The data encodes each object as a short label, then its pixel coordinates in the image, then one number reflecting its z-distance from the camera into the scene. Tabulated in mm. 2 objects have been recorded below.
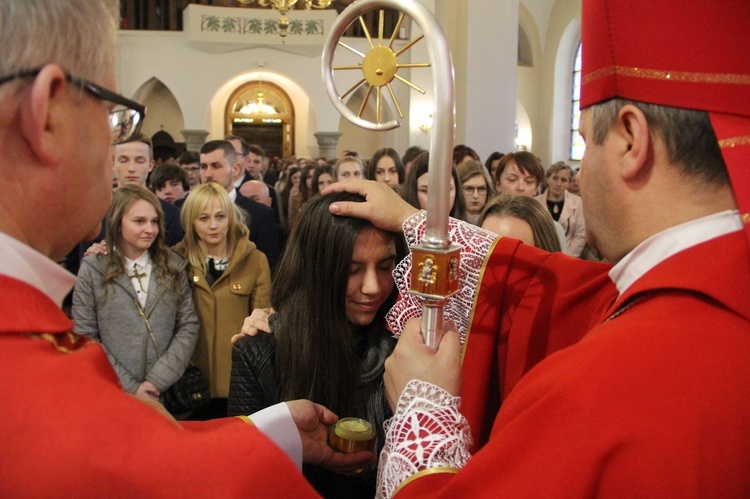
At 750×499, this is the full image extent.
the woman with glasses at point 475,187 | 4336
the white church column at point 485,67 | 8133
